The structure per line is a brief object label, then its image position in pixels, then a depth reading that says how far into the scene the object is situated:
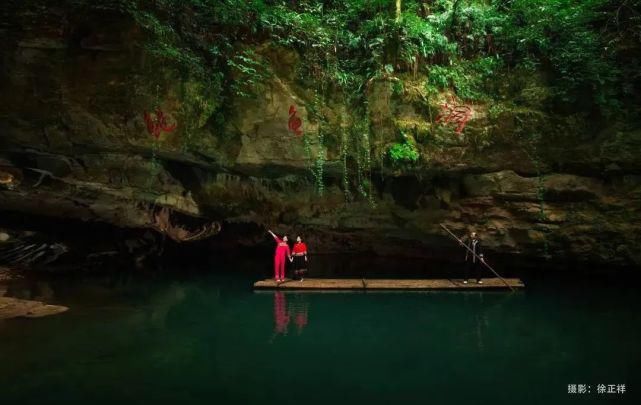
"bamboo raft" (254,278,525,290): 10.23
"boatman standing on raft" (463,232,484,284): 10.42
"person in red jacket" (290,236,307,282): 10.77
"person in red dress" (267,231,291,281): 10.69
